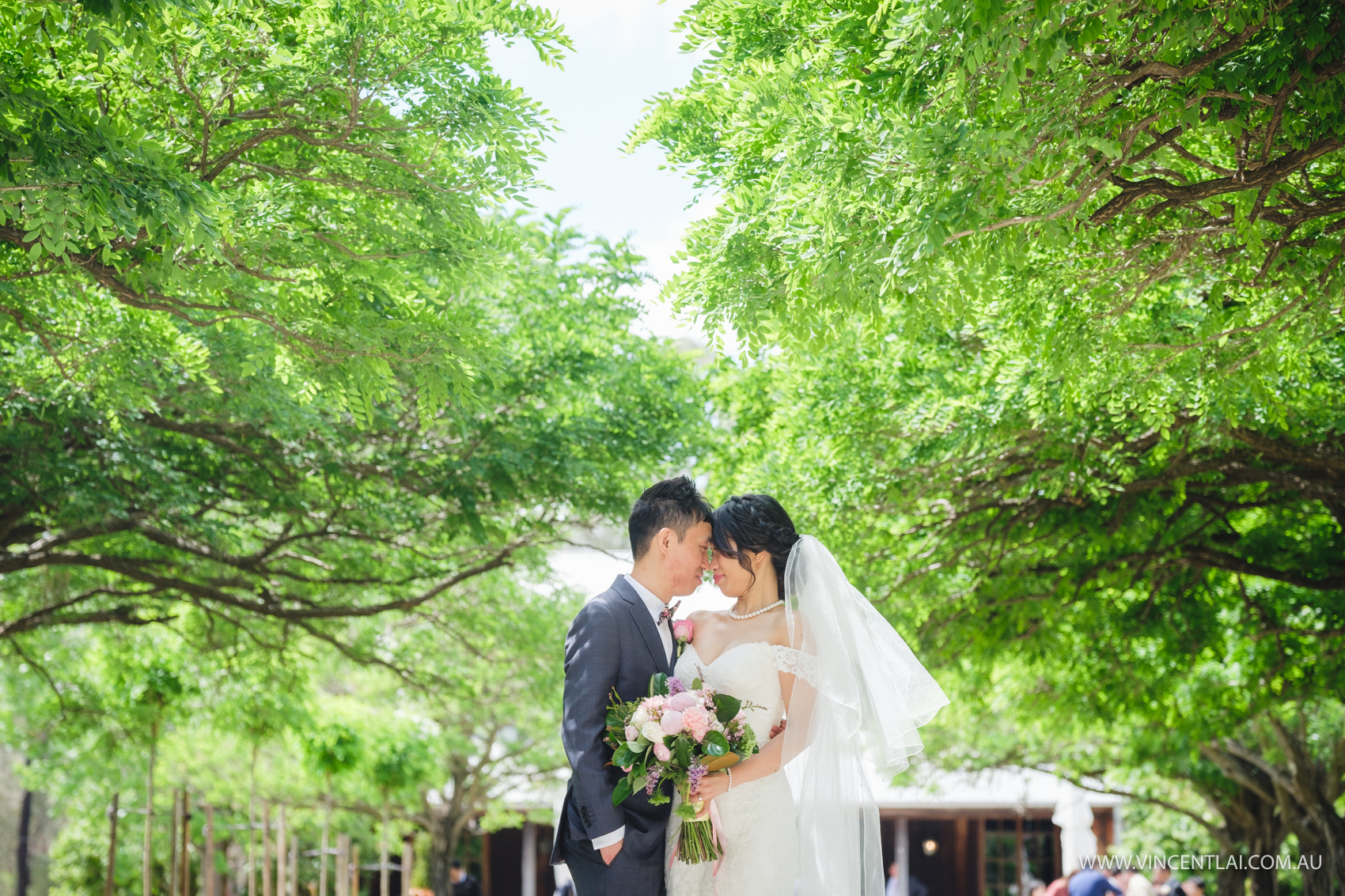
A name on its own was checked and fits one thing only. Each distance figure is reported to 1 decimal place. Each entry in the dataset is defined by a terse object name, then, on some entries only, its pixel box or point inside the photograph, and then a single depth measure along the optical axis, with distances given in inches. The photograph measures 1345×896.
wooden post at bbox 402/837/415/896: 615.5
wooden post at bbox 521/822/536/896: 1161.4
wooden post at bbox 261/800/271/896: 504.9
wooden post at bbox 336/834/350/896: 573.0
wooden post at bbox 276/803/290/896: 508.1
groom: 185.5
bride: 200.8
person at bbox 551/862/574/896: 911.0
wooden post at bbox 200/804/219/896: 520.4
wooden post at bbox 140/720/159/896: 479.8
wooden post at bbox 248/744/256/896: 550.0
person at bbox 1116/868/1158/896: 637.3
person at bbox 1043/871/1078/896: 610.2
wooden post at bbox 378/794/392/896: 563.2
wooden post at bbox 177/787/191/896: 500.4
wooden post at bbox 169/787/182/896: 497.0
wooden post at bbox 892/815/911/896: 1142.3
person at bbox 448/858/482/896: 754.2
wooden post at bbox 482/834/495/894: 1195.9
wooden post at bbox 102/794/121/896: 484.5
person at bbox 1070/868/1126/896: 538.9
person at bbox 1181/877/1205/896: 792.9
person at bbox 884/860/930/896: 1049.5
